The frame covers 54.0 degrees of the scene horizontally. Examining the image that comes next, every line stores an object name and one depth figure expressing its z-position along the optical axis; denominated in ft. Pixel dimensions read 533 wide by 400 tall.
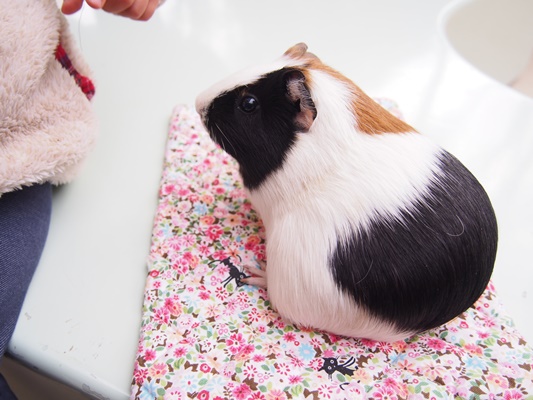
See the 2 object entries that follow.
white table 1.11
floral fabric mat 1.01
